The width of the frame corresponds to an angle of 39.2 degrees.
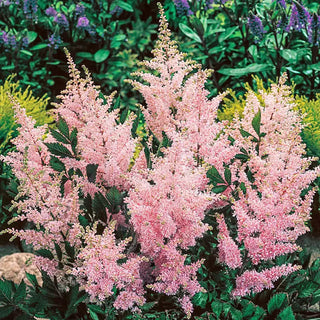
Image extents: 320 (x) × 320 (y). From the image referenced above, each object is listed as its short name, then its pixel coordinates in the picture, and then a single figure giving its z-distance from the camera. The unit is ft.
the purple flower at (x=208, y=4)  12.83
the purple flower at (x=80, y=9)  13.91
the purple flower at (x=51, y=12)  14.24
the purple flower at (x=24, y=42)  13.73
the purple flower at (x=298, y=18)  10.06
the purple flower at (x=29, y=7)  13.47
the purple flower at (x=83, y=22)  13.84
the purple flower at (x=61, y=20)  13.84
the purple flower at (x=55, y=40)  13.54
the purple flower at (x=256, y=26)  10.85
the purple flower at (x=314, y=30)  10.00
